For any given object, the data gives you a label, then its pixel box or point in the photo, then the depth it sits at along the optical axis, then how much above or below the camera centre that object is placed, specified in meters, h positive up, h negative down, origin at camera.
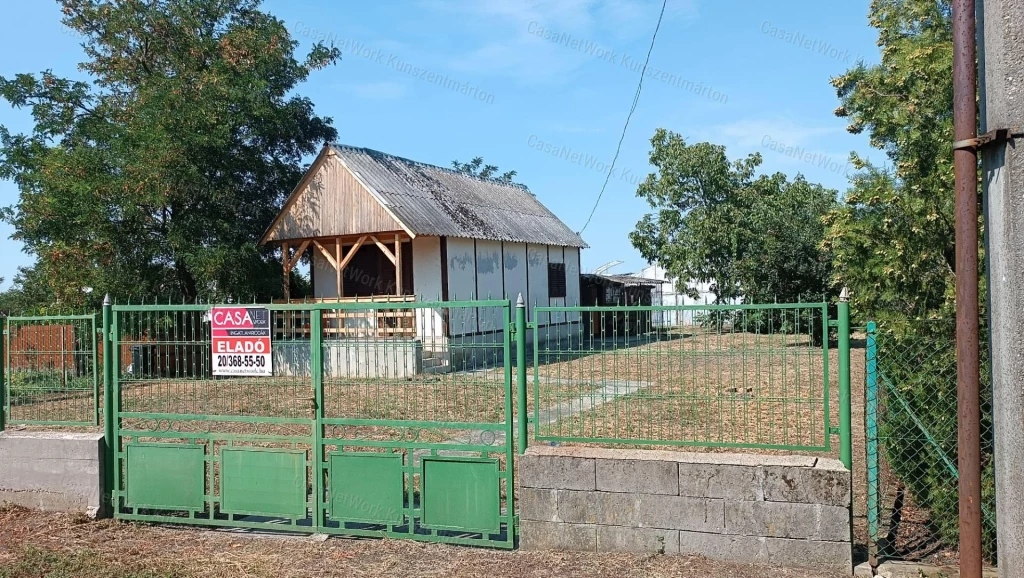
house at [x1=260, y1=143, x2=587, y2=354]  18.72 +1.67
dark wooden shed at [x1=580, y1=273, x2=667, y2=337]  30.90 +0.23
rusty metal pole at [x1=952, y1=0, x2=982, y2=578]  4.16 +0.00
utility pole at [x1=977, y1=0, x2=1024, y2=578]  3.80 +0.24
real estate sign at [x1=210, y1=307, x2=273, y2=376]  6.63 -0.37
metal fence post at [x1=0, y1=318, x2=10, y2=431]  7.46 -0.62
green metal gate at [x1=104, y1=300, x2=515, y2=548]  5.97 -1.41
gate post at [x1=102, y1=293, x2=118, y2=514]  7.01 -1.12
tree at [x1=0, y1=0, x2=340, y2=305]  17.16 +3.80
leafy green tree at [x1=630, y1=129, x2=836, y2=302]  23.94 +2.42
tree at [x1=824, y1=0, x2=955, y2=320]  6.10 +0.80
